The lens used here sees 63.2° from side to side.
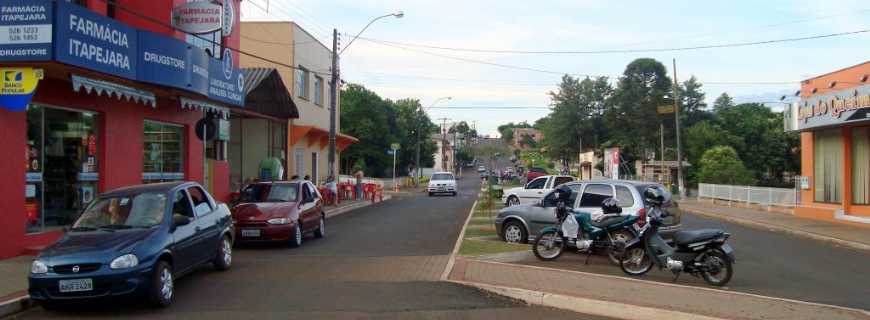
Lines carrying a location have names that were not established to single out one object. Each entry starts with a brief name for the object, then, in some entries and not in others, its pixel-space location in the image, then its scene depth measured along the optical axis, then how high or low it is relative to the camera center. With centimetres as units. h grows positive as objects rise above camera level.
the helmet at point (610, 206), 1221 -61
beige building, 3080 +439
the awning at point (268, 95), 2431 +264
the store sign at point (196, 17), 1695 +373
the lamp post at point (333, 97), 2920 +314
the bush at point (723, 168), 4994 +17
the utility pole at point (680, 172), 4288 -9
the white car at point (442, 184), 4494 -84
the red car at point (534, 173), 5100 -17
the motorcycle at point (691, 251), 1040 -122
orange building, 2267 +91
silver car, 1296 -74
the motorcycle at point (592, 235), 1178 -111
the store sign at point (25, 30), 1144 +231
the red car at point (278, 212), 1502 -91
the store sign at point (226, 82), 1752 +232
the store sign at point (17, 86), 1159 +140
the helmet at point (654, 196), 1172 -43
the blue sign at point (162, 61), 1418 +231
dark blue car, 819 -95
